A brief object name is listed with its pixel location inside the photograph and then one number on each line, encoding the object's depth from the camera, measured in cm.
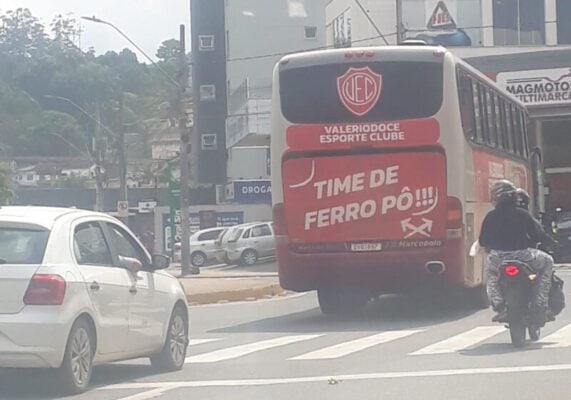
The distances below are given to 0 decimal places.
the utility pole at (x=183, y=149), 3462
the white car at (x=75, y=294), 993
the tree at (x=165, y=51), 6578
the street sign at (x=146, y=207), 5291
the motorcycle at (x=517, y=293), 1353
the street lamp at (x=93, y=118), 4130
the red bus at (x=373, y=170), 1753
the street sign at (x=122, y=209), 4125
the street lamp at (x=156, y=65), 3259
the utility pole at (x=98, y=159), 4244
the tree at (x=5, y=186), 4469
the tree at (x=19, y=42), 5256
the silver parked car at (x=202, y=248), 4878
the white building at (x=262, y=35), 7462
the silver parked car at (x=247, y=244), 4606
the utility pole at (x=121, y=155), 4228
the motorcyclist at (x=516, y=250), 1374
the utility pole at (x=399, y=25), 3709
